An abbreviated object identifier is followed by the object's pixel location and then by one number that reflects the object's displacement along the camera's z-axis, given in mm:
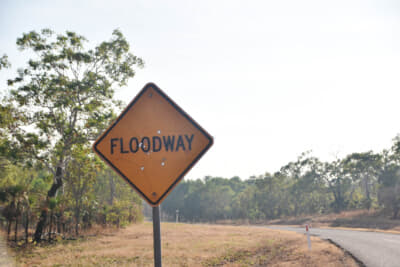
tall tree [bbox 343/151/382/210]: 48931
